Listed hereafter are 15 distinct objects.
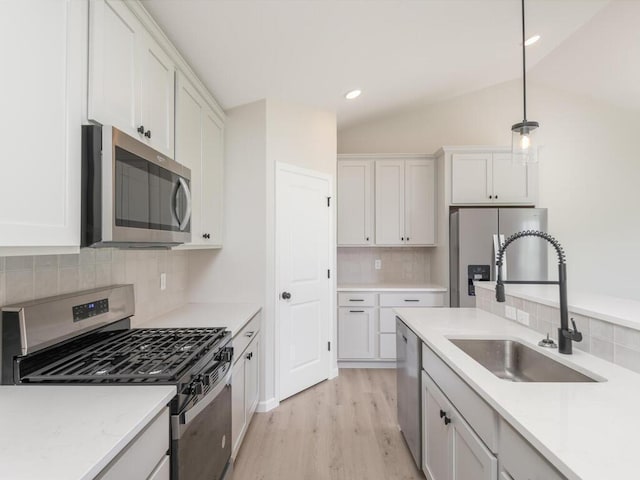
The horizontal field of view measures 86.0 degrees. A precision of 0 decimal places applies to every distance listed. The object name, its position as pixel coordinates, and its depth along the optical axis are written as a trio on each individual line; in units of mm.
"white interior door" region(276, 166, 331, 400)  2965
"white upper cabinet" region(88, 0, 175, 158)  1237
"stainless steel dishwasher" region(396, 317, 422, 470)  1968
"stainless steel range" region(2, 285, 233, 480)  1188
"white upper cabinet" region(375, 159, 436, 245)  4055
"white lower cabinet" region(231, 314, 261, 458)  2014
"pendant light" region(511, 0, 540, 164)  1970
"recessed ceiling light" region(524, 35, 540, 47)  3251
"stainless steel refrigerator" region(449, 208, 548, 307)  3486
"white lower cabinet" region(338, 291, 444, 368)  3799
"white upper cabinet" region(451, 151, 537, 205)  3783
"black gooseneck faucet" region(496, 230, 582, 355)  1427
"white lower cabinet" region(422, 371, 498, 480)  1166
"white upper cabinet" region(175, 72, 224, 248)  2049
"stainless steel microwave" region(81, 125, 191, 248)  1175
